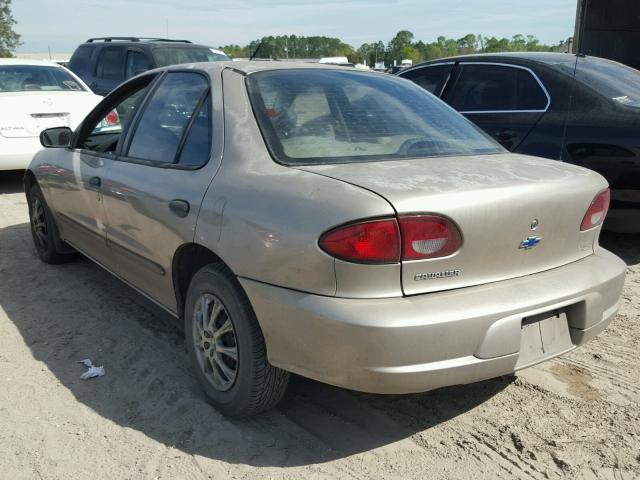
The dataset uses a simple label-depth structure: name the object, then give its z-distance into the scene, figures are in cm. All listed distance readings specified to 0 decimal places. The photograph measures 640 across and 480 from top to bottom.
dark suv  1034
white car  761
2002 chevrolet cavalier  232
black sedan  473
